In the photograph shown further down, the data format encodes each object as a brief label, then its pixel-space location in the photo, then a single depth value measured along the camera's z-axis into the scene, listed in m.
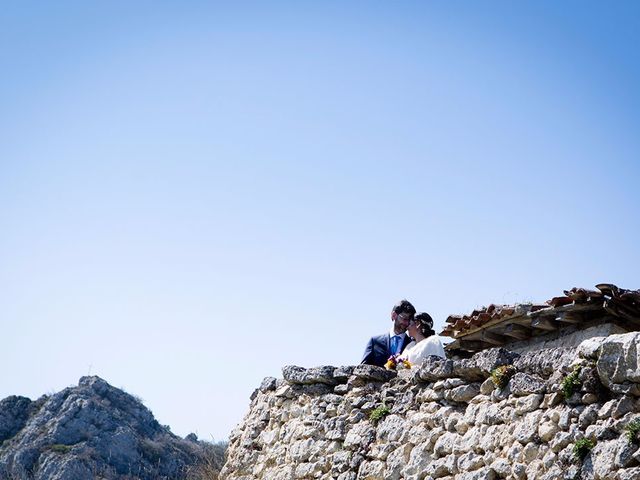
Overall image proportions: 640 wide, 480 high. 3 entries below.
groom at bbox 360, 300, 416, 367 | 9.47
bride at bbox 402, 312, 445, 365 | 8.59
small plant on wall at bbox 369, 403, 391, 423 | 8.19
